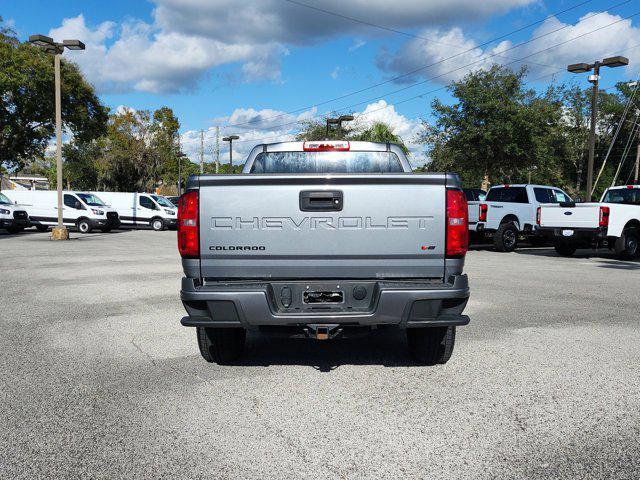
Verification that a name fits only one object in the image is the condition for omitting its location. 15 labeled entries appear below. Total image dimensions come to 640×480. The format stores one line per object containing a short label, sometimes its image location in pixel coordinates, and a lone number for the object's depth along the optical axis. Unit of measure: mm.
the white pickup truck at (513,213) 17500
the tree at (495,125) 27844
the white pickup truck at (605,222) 14797
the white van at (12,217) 24344
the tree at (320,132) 50500
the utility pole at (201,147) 67938
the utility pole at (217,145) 66000
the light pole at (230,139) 46250
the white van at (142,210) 30016
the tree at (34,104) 29531
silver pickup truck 4188
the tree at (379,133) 46031
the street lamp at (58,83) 19297
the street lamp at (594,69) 20578
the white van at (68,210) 26797
